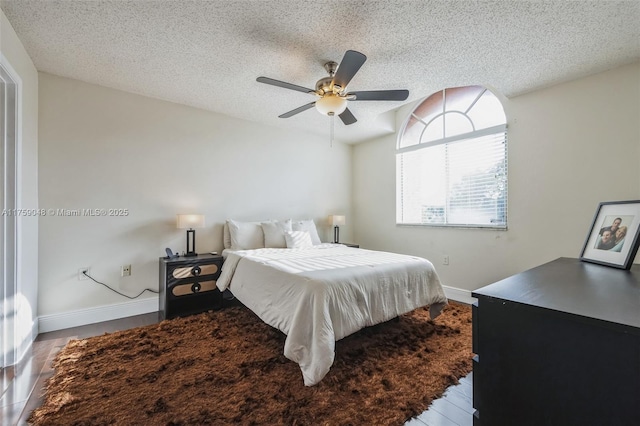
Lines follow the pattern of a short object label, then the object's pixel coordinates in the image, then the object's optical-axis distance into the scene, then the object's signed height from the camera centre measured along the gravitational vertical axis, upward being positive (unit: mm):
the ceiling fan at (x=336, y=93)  2100 +1027
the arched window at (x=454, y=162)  3156 +686
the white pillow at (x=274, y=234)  3527 -279
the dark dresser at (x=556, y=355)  683 -414
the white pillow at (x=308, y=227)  3866 -211
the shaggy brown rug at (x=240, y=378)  1415 -1070
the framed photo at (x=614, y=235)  1371 -130
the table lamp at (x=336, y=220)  4332 -116
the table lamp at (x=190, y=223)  2988 -113
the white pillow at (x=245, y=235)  3404 -285
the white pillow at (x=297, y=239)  3521 -350
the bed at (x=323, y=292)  1709 -628
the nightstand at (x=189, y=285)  2781 -780
